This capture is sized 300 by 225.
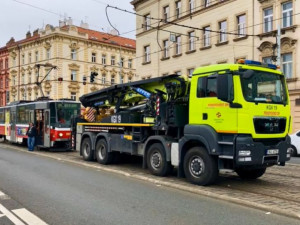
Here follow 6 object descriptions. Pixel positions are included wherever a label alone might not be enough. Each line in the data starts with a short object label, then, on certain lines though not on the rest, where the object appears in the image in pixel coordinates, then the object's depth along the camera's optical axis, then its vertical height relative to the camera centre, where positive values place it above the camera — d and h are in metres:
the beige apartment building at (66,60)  59.78 +10.41
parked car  18.12 -1.01
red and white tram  19.12 +0.11
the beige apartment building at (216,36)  25.77 +6.95
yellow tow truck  8.26 -0.01
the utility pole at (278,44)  22.61 +4.53
